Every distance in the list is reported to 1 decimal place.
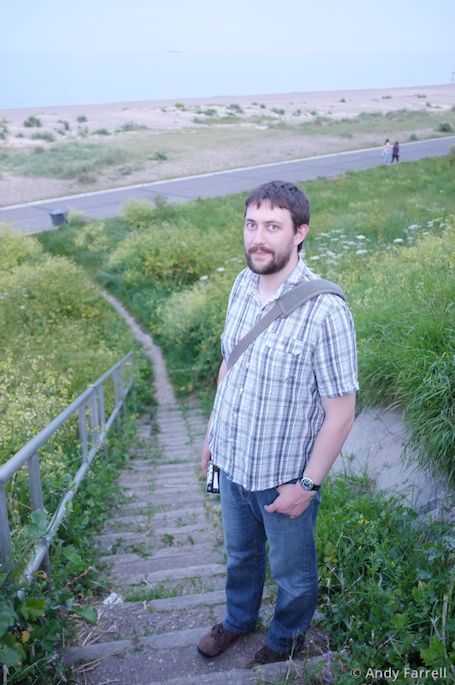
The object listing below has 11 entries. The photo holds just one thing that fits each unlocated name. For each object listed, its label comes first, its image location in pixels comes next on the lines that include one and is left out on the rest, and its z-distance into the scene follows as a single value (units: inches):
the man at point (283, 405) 102.5
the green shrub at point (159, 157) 1603.1
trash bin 937.5
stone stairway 115.2
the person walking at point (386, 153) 1290.6
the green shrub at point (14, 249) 657.0
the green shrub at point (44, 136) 2062.0
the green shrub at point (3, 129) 2088.5
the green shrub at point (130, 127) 2321.9
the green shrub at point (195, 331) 451.2
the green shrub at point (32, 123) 2444.6
